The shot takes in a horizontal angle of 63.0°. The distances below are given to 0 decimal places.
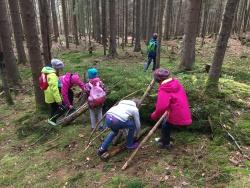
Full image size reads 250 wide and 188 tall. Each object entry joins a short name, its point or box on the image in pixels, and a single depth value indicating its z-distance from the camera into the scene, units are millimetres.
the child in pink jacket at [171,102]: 4255
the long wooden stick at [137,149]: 4258
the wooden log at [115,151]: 4610
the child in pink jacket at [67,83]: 5928
